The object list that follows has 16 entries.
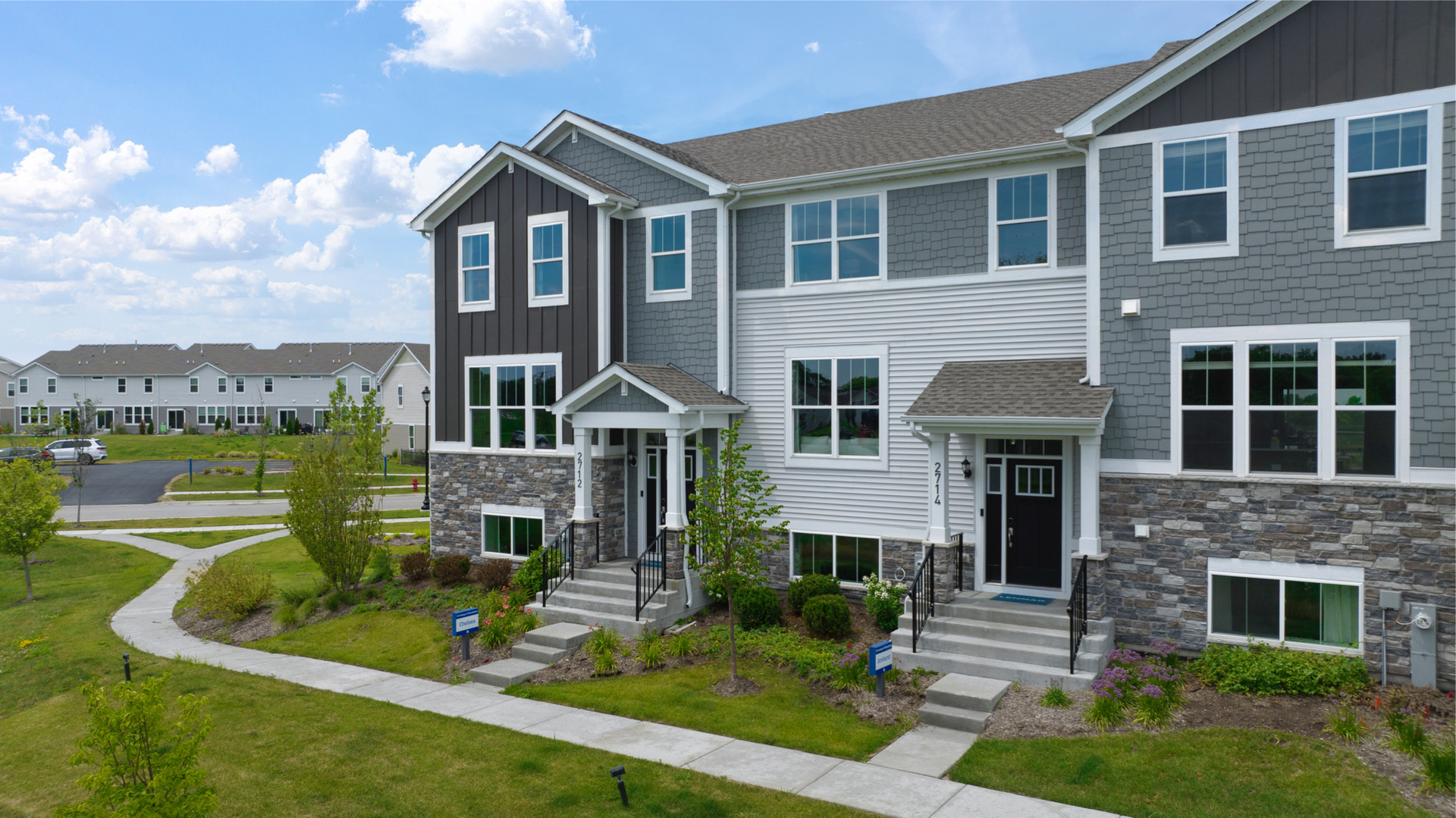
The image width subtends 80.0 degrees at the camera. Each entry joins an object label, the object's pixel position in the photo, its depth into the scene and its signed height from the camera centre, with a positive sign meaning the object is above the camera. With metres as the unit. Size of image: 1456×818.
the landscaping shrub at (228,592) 16.39 -3.72
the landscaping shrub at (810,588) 13.73 -3.07
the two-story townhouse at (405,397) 51.81 +0.03
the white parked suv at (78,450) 47.16 -2.85
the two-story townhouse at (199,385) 71.94 +1.14
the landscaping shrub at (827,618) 12.64 -3.25
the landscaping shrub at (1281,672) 9.98 -3.27
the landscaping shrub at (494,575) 16.30 -3.35
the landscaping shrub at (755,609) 13.29 -3.26
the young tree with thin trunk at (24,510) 19.19 -2.48
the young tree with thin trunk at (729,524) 11.66 -1.73
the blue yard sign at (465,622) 12.90 -3.37
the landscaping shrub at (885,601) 12.88 -3.10
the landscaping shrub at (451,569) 17.12 -3.41
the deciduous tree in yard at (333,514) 16.41 -2.23
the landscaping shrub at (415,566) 17.77 -3.48
